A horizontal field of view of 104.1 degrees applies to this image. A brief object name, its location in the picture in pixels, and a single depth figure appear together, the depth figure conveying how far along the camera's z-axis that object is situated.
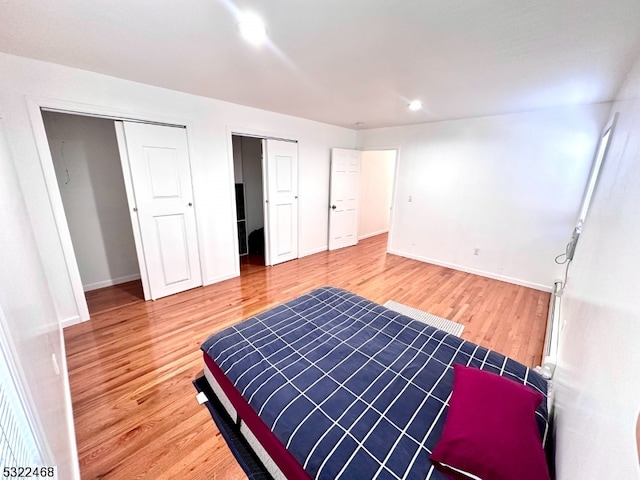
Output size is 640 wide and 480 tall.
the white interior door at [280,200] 3.75
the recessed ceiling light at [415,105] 2.88
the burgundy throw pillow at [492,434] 0.83
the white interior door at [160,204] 2.59
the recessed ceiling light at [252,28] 1.37
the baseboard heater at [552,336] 1.73
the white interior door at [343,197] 4.68
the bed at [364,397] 0.93
